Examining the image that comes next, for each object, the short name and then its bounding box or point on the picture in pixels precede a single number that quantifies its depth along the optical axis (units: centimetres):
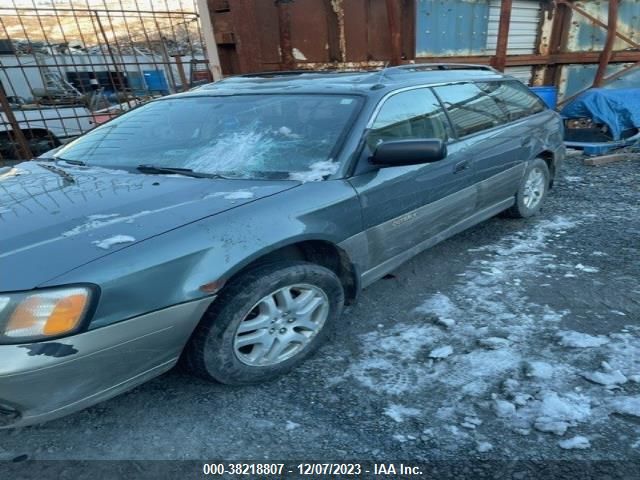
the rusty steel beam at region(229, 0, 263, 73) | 593
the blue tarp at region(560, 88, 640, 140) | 676
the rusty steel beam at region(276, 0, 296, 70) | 619
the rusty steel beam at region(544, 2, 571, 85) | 865
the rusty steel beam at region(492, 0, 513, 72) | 752
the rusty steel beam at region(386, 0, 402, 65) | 643
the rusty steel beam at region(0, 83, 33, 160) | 576
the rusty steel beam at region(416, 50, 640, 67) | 788
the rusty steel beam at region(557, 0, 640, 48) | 823
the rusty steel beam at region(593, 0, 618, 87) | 774
